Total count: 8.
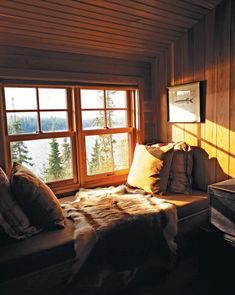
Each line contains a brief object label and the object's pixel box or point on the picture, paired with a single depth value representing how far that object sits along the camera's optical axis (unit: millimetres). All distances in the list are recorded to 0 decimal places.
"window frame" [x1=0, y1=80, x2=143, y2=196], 2287
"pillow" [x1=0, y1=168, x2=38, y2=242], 1571
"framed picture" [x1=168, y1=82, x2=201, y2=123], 2590
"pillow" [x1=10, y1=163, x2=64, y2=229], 1662
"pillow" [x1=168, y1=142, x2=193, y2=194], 2544
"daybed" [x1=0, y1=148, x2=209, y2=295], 1428
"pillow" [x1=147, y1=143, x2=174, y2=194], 2484
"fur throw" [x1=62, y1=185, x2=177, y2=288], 1677
